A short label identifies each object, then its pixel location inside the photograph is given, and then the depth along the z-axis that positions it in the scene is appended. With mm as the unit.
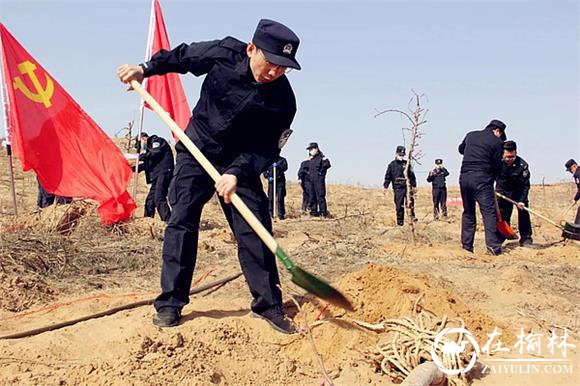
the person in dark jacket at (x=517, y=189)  9828
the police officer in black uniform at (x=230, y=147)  3799
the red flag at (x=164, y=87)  10523
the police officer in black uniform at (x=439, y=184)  18022
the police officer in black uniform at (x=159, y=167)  11117
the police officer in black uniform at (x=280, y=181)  15734
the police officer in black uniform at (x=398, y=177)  14198
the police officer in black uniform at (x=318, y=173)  15859
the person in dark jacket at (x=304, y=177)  16656
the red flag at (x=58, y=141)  8422
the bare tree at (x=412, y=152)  8211
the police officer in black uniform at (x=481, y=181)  8539
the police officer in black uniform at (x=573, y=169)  13734
